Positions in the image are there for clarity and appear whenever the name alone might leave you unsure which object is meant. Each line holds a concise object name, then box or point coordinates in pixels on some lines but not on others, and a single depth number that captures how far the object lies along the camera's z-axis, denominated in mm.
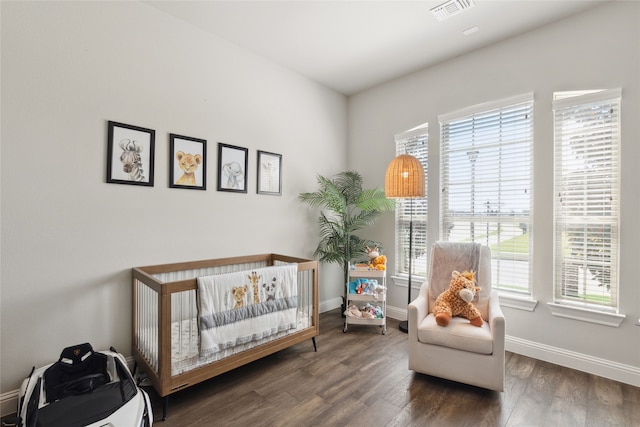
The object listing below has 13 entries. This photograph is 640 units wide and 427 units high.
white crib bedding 1942
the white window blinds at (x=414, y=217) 3465
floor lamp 3031
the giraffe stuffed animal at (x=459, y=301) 2262
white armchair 2033
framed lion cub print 2541
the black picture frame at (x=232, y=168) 2850
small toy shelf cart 3176
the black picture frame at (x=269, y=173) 3168
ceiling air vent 2332
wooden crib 1823
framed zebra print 2227
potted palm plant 3471
